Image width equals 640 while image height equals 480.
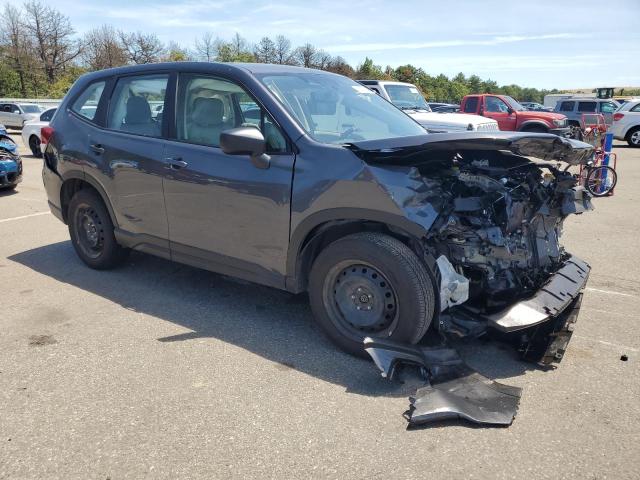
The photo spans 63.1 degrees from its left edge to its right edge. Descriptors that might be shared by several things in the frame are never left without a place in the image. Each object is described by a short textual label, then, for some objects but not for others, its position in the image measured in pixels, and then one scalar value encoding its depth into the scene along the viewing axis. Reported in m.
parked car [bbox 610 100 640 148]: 20.80
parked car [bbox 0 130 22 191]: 9.27
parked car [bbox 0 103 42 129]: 24.70
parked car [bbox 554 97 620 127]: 23.62
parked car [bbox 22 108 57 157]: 15.42
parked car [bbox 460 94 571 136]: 19.45
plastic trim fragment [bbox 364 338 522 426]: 2.76
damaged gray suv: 3.18
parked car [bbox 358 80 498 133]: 10.90
